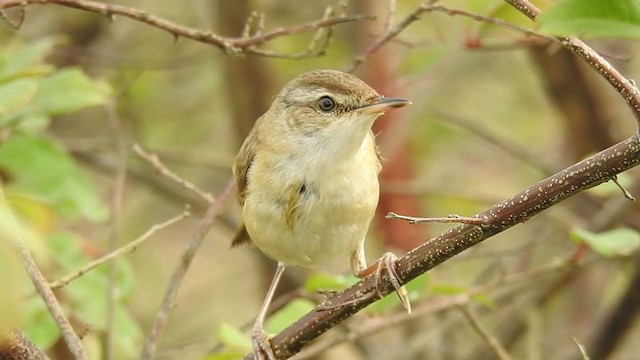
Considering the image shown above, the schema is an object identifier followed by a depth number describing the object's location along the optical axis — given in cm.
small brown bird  620
